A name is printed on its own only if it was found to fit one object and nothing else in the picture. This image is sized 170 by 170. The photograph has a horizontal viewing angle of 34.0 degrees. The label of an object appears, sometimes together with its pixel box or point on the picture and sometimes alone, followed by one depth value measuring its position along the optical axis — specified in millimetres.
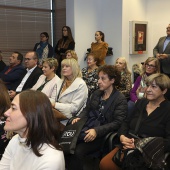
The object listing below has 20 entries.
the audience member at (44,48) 6617
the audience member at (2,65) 5773
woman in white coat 3354
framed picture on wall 6797
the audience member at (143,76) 3760
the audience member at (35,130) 1470
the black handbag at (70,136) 2593
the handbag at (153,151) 2117
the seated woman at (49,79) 3838
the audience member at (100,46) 6449
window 6547
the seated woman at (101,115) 2711
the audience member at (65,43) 6559
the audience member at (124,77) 4125
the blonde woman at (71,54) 5564
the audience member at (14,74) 4758
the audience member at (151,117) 2463
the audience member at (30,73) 4523
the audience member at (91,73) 4402
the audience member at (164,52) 4459
